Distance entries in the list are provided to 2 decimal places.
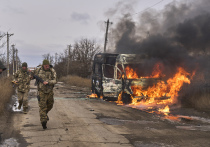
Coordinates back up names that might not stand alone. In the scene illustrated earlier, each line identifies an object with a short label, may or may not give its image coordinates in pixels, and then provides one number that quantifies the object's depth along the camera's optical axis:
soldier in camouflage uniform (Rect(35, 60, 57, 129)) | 6.25
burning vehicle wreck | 11.56
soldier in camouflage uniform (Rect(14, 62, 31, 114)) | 8.84
